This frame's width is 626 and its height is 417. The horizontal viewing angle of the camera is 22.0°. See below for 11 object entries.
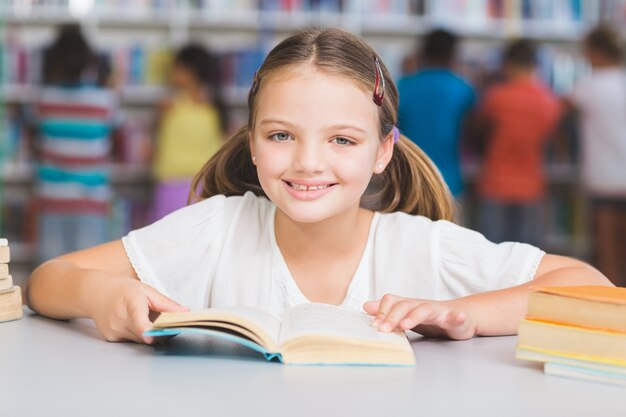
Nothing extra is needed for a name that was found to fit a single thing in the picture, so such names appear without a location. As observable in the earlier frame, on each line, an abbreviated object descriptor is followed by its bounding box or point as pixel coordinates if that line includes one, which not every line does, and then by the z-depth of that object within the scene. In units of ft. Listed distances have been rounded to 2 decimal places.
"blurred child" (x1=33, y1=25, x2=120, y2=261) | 11.03
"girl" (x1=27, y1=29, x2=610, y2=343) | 4.75
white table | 3.67
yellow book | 3.89
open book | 4.00
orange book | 3.90
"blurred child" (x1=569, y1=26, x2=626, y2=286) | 13.88
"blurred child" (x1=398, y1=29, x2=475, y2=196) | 11.44
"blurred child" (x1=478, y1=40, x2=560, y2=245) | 14.08
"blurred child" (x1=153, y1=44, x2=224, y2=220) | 13.82
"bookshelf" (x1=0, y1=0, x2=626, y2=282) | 14.64
